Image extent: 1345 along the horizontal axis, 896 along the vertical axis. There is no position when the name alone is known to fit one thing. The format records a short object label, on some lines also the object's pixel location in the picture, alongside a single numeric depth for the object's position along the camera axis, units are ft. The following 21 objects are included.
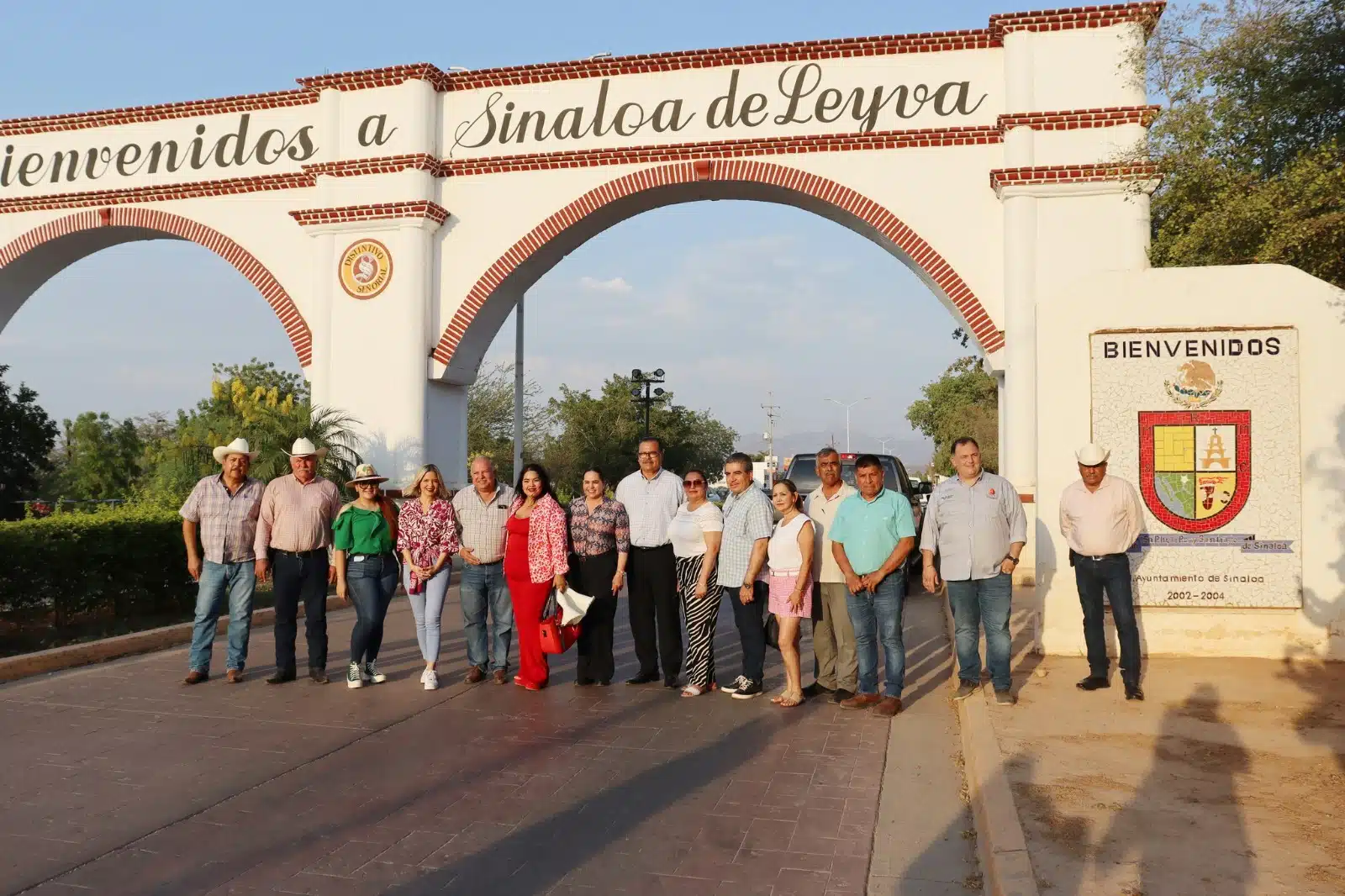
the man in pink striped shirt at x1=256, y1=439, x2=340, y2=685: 25.80
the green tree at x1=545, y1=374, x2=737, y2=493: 126.62
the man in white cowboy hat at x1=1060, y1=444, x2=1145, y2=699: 23.09
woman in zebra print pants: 24.38
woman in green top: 25.39
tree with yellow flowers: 45.85
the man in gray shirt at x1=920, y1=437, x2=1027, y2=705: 22.36
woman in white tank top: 22.84
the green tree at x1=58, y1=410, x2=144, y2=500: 115.44
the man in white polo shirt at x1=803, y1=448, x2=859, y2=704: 23.62
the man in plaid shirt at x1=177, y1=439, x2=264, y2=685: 25.89
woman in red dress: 24.97
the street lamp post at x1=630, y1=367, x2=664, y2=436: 79.30
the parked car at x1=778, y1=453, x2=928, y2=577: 49.39
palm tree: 45.27
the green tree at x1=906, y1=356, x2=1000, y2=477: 135.56
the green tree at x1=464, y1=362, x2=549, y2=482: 136.56
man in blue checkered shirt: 23.63
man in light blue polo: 22.48
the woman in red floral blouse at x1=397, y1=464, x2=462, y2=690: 25.52
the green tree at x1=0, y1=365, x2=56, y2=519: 65.41
